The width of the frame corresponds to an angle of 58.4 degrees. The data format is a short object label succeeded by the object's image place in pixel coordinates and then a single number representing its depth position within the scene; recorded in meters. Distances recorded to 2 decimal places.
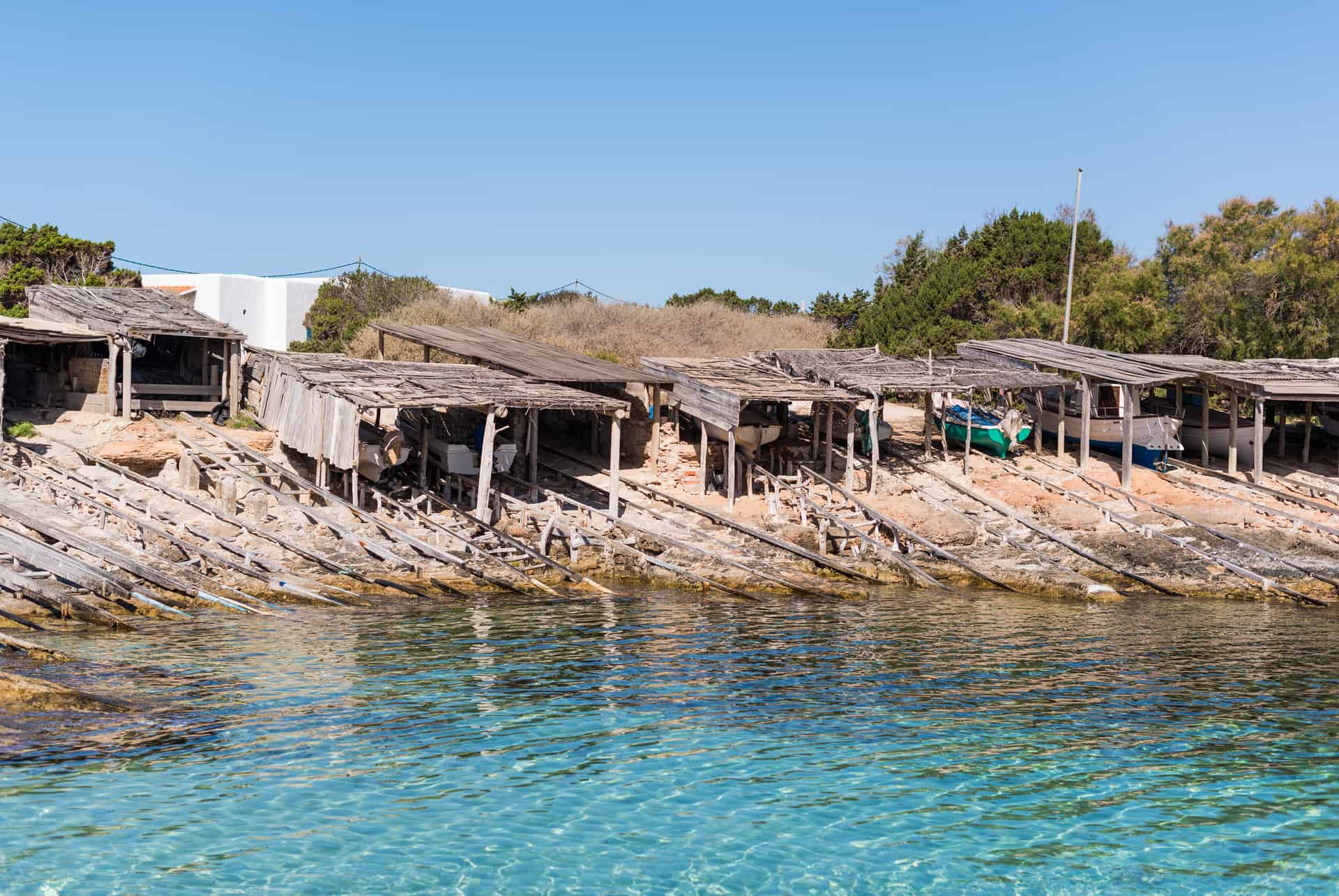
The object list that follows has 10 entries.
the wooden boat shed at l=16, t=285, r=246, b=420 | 27.20
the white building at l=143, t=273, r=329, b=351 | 46.06
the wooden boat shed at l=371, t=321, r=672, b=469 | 26.77
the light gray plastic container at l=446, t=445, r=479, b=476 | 24.08
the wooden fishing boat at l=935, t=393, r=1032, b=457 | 31.38
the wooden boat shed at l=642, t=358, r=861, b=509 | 26.22
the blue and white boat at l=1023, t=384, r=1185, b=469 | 30.39
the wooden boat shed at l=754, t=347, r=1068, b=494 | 28.88
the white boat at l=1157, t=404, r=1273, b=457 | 32.03
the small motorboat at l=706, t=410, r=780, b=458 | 27.44
